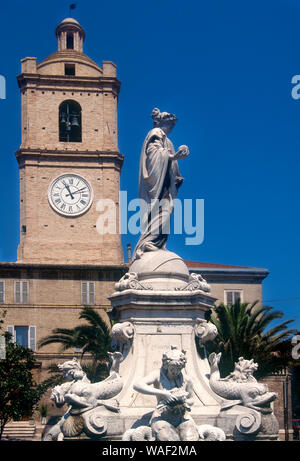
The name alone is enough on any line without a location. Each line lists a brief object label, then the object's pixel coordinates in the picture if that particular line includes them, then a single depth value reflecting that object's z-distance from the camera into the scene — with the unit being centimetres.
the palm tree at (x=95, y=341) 3688
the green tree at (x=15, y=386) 3844
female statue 1627
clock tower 6700
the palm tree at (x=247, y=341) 3459
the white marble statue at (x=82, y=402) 1377
